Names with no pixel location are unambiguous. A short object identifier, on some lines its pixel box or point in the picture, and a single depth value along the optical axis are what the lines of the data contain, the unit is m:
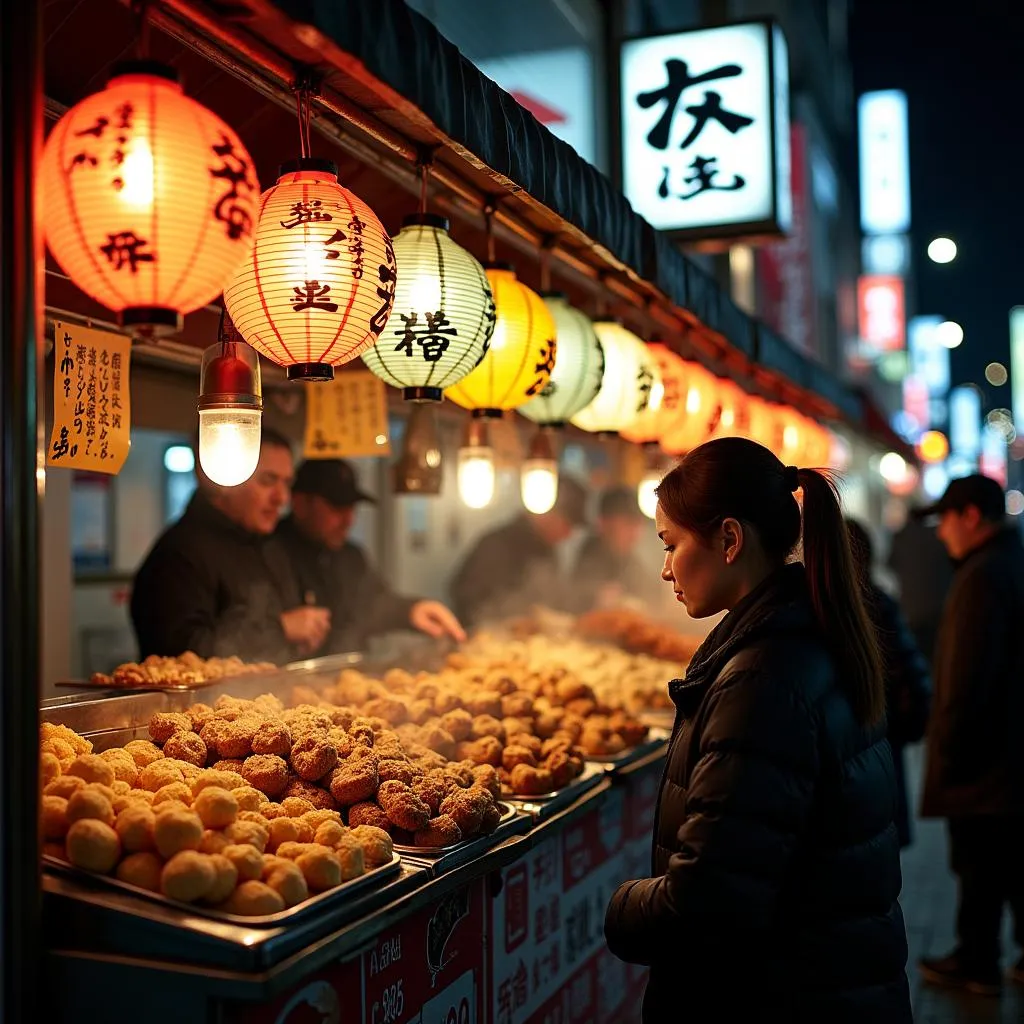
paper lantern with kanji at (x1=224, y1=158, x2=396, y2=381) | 3.43
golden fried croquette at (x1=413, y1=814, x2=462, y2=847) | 3.79
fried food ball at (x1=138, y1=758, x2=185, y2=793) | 3.62
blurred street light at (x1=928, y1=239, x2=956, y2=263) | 25.30
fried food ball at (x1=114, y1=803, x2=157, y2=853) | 3.15
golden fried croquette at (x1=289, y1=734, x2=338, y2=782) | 3.89
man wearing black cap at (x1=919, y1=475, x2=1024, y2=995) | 6.97
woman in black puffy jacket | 2.82
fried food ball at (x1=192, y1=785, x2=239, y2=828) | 3.29
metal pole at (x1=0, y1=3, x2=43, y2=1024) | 2.63
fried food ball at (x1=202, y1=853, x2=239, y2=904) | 3.01
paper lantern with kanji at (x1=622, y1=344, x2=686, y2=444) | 6.85
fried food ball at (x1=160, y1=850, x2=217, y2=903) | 2.98
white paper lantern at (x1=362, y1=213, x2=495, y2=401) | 4.20
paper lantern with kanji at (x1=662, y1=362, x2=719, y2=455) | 7.43
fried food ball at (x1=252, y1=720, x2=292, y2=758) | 3.94
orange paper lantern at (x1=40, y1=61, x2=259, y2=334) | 2.73
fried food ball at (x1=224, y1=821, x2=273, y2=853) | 3.29
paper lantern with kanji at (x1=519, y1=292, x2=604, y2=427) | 5.52
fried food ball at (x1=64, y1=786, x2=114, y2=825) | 3.20
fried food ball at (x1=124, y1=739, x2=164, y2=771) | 3.86
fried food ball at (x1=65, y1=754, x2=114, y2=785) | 3.51
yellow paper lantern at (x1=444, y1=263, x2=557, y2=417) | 4.84
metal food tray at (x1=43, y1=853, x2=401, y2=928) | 2.95
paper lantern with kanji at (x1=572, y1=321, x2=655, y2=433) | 6.13
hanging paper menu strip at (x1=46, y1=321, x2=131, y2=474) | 4.45
